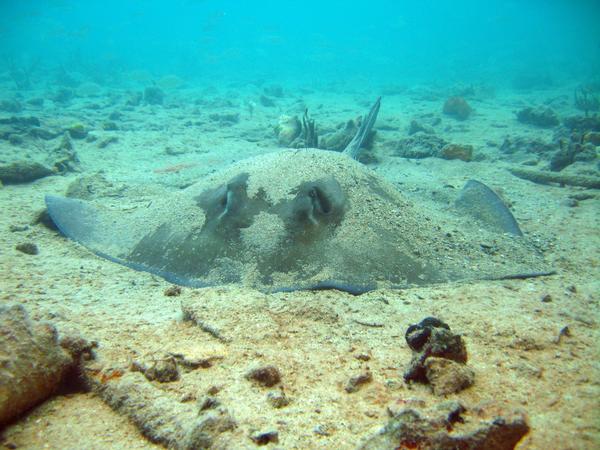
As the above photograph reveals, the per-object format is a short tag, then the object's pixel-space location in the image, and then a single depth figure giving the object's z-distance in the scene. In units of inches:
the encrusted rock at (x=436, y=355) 77.3
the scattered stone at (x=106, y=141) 431.2
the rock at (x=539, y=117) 543.2
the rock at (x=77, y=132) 463.2
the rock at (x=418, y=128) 517.4
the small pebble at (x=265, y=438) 63.1
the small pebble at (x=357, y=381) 80.0
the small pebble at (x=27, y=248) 159.9
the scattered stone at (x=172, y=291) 126.3
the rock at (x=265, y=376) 81.7
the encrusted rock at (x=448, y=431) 56.9
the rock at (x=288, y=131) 446.3
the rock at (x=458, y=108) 647.1
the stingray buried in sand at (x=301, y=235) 119.9
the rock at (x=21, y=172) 268.8
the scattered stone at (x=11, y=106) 666.8
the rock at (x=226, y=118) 622.1
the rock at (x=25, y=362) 64.6
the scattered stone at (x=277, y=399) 74.6
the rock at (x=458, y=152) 359.9
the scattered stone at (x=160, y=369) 79.7
